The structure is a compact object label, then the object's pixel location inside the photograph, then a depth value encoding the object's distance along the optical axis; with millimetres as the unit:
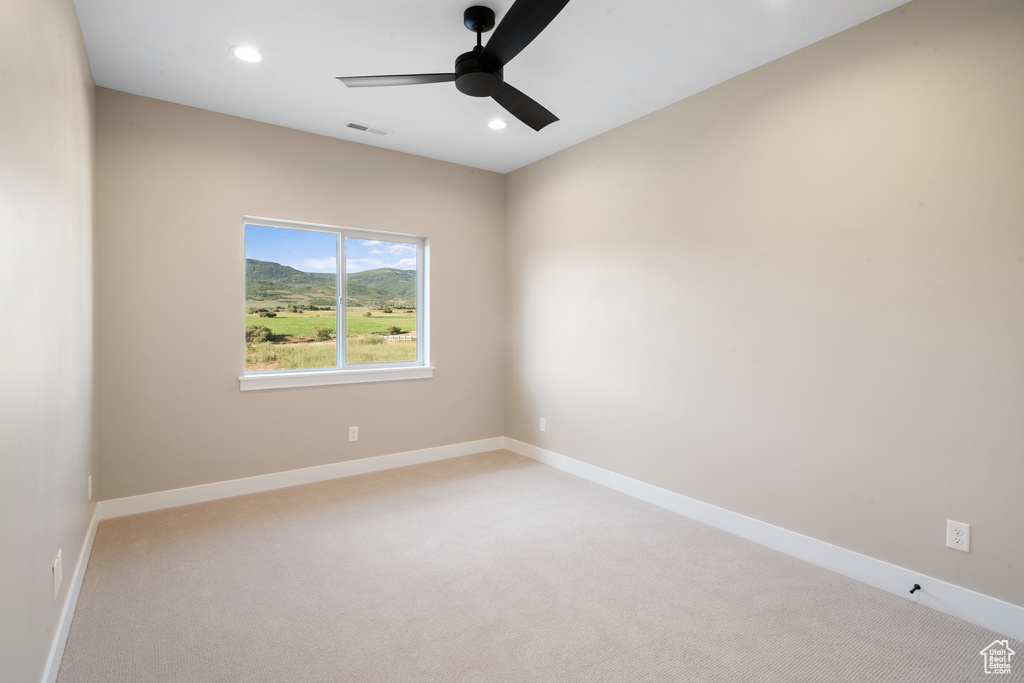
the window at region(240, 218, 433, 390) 3734
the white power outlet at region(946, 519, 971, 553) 2104
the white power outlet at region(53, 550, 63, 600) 1791
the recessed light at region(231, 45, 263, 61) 2611
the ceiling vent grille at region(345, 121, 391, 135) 3605
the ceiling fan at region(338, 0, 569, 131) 1834
